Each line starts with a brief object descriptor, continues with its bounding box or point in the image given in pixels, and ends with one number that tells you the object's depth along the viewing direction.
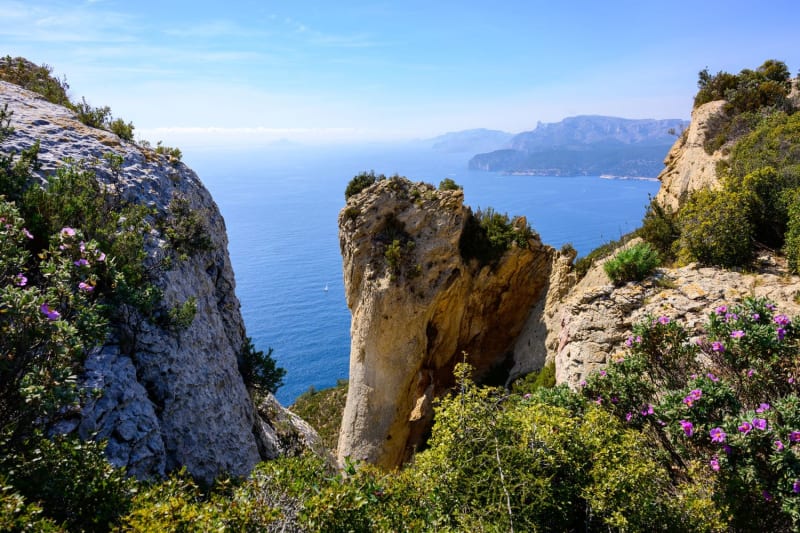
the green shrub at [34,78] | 11.02
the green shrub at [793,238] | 7.90
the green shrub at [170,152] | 10.95
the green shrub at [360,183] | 17.92
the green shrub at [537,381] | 11.66
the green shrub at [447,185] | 17.28
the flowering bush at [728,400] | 4.38
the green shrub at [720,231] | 8.74
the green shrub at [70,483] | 3.54
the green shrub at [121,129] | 10.72
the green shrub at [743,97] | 14.27
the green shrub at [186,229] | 9.10
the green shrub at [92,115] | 10.33
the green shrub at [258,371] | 10.30
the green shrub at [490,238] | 16.19
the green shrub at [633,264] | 9.27
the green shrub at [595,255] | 14.61
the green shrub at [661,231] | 11.09
